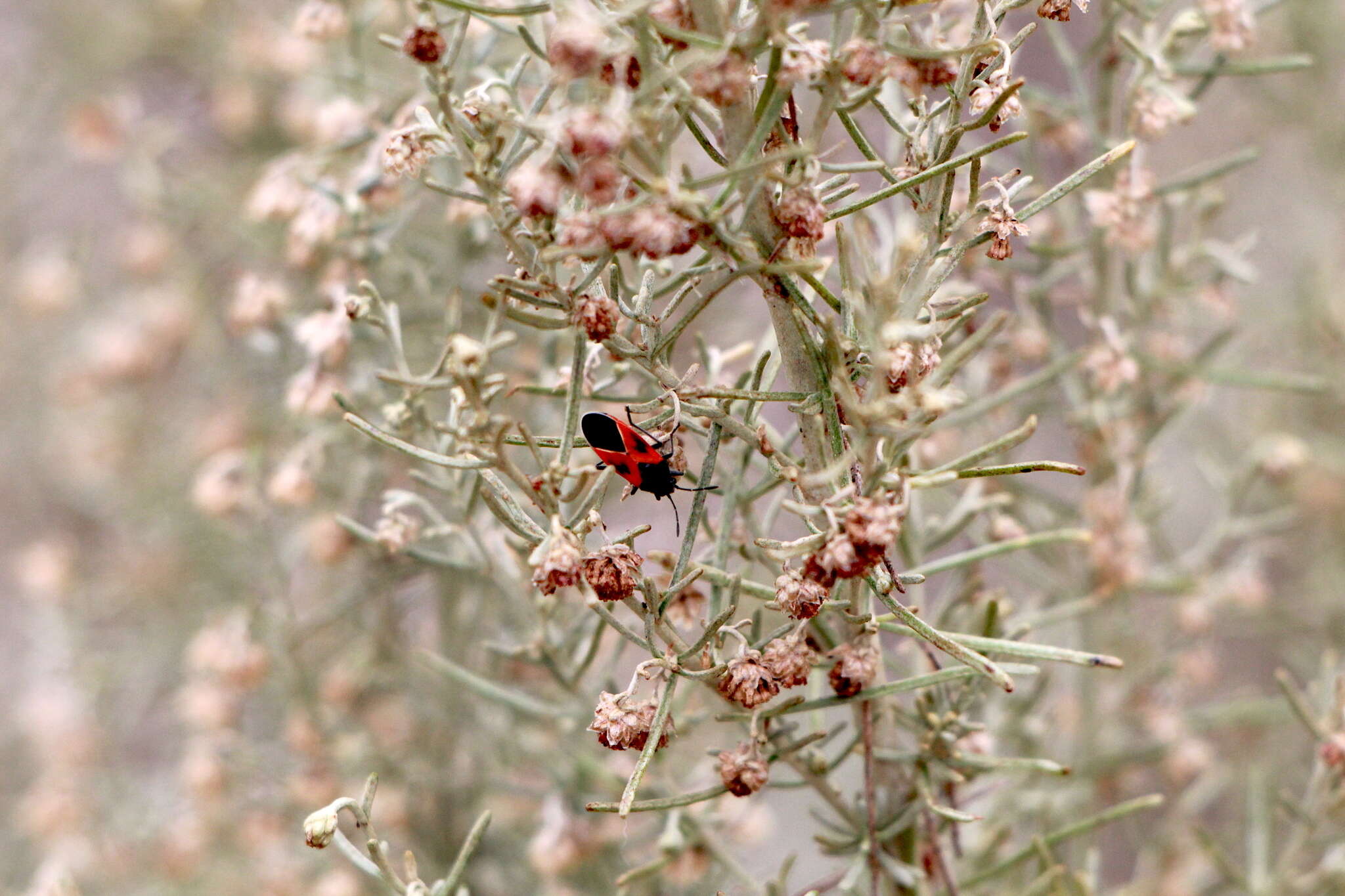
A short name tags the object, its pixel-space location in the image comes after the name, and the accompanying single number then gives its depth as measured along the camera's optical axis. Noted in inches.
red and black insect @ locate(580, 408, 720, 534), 17.2
